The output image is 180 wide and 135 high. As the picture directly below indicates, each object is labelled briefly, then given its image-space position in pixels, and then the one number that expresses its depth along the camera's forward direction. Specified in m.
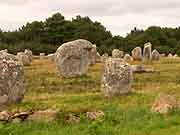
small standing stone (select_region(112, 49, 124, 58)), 46.68
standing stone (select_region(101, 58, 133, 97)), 21.96
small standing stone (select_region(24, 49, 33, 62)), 43.58
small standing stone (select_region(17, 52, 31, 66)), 40.57
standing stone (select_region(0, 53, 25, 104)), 20.08
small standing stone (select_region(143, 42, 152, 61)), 44.44
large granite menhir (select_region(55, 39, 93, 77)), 31.22
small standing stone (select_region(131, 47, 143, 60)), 46.63
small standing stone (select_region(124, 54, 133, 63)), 43.85
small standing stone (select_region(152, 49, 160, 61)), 44.98
